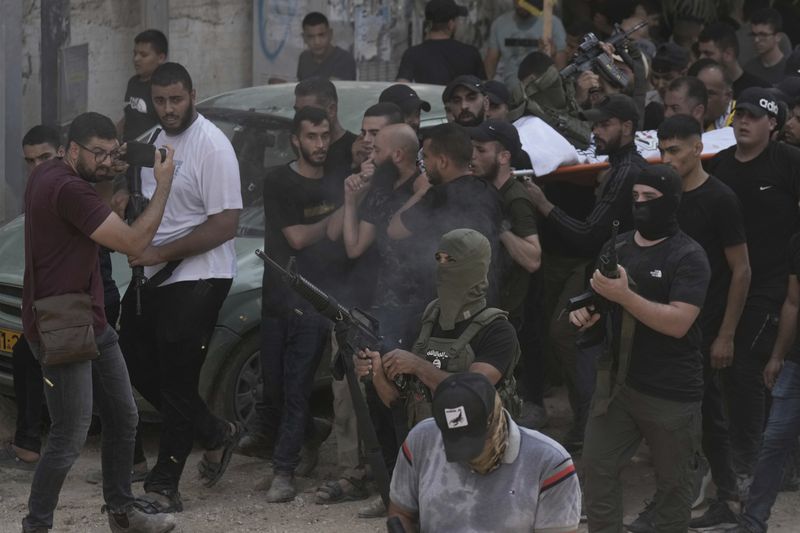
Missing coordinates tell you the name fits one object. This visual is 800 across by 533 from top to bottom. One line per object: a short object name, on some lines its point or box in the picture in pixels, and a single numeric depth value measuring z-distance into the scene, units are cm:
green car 1597
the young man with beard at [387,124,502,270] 1377
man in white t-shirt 1444
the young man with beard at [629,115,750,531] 1388
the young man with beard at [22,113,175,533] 1263
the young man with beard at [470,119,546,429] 1462
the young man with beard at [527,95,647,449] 1498
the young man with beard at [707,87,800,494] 1462
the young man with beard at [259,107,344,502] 1500
